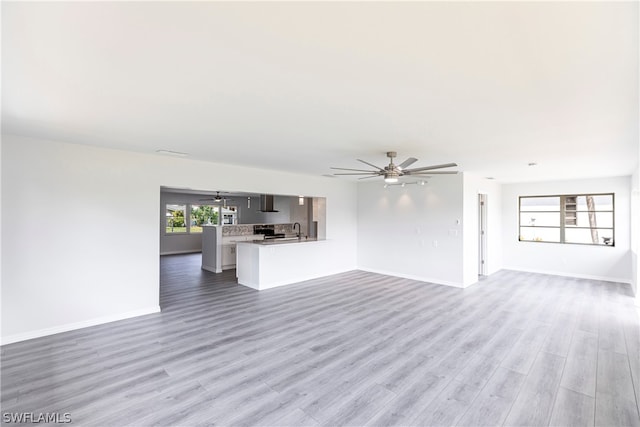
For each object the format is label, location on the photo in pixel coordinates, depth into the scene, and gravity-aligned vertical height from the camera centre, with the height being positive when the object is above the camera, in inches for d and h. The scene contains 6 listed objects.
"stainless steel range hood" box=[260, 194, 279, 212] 396.3 +14.1
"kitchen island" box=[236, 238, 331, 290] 236.2 -41.8
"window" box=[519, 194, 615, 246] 272.6 -4.1
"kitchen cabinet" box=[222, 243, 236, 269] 320.8 -47.7
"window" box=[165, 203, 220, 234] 444.5 -6.4
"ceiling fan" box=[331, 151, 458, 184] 158.1 +23.7
